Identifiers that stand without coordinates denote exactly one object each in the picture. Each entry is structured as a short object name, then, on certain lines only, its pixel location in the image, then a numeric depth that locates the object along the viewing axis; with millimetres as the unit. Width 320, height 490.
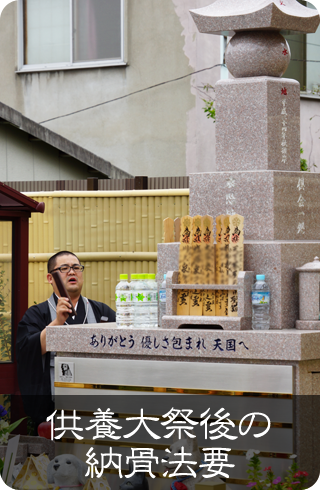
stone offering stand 9812
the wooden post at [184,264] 10656
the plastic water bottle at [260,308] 10336
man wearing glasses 12187
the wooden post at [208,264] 10516
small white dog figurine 9555
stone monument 11055
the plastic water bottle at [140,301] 10995
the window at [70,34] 25062
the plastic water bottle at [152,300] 11078
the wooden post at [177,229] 11508
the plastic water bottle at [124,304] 10945
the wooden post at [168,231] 11547
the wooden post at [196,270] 10578
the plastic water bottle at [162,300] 11223
